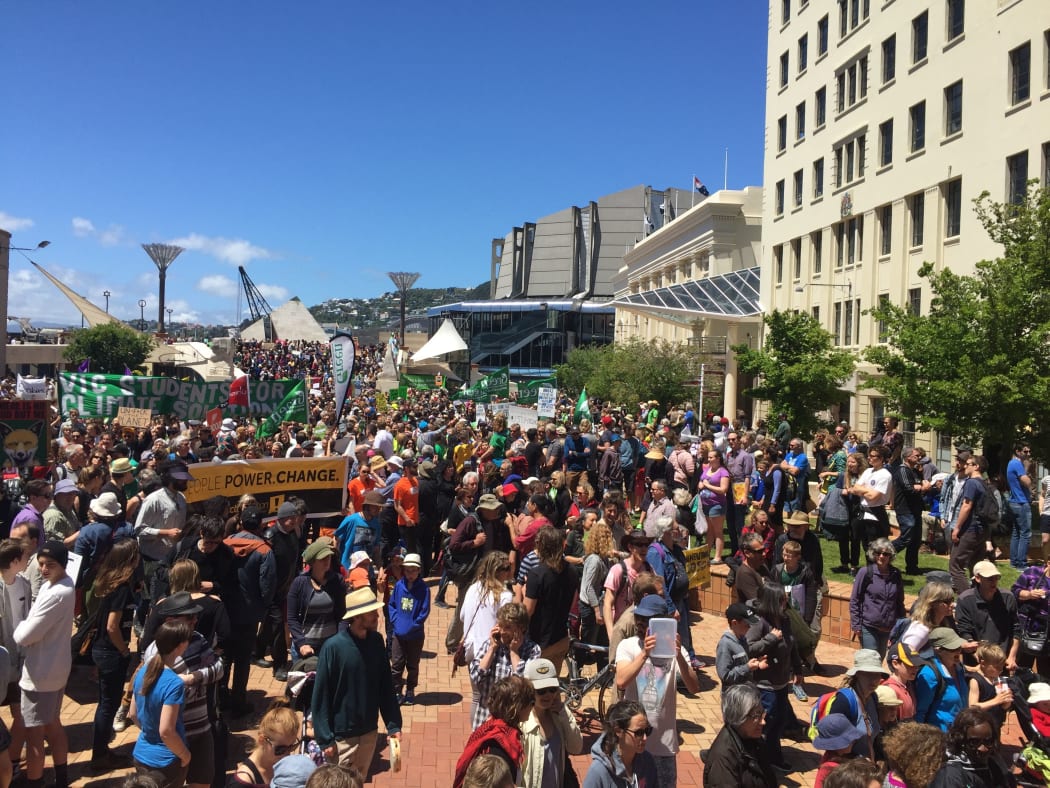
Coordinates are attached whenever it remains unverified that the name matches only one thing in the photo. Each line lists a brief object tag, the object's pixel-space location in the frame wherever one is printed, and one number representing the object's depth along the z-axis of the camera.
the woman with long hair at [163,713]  4.55
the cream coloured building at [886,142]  21.66
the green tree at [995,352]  14.75
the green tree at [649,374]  34.31
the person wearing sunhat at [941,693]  5.41
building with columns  38.06
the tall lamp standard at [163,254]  86.12
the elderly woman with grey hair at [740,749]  4.57
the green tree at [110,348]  65.88
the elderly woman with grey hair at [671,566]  7.27
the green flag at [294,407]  20.39
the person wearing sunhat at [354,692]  4.95
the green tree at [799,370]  23.17
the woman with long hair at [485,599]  5.96
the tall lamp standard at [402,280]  95.50
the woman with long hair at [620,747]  4.22
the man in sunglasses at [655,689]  5.25
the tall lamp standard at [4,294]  66.75
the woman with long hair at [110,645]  6.22
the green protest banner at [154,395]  18.94
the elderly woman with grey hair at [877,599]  7.32
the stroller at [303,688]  5.31
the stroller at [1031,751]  5.57
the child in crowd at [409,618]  7.19
